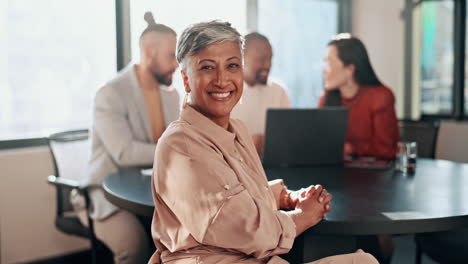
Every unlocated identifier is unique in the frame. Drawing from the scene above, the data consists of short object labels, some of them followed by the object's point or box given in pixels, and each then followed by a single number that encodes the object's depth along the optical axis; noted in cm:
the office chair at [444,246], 226
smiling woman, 124
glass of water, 235
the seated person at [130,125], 238
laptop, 233
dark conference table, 148
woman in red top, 296
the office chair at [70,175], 249
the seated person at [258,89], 296
